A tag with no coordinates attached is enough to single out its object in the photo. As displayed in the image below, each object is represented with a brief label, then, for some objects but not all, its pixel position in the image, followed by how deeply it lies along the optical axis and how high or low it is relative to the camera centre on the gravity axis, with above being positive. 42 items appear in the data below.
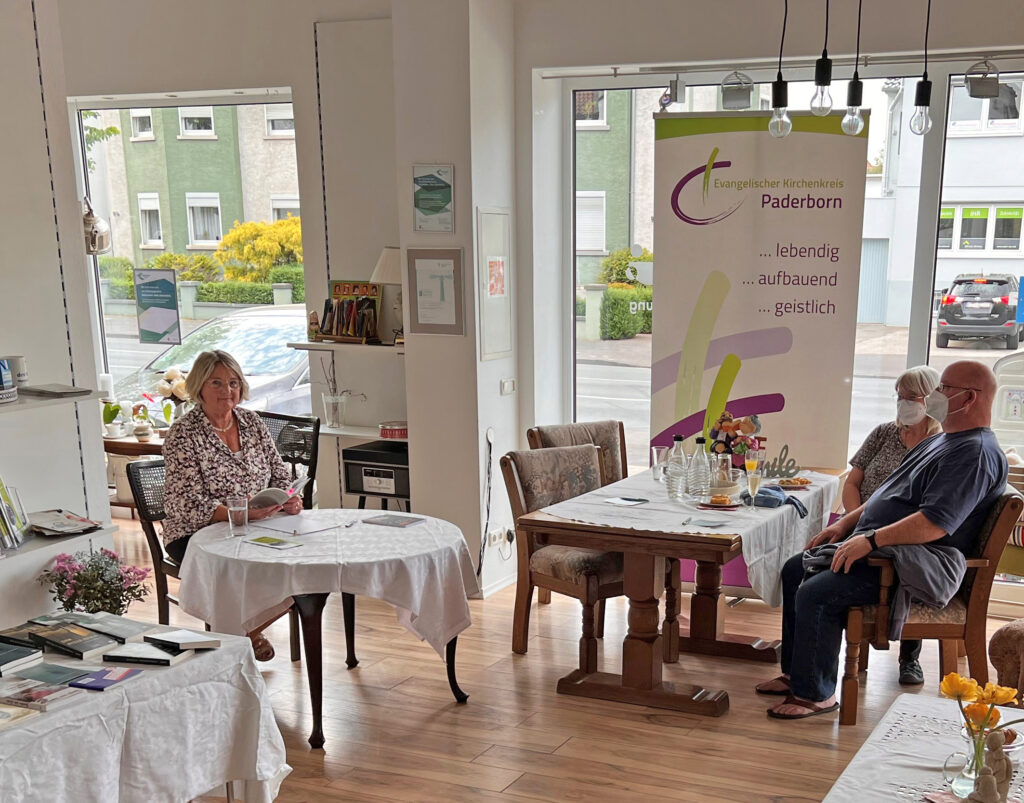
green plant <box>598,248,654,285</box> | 5.59 -0.25
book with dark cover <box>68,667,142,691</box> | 2.45 -1.07
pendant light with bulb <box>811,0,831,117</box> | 3.59 +0.47
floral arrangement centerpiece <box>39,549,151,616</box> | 3.10 -1.06
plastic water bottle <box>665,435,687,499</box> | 4.31 -1.05
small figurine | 2.08 -1.09
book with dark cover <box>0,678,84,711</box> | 2.35 -1.07
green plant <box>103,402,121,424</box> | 6.69 -1.18
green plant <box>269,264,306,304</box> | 6.43 -0.33
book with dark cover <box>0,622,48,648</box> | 2.66 -1.06
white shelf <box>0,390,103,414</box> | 3.01 -0.51
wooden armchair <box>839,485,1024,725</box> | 3.80 -1.47
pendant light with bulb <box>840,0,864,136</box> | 3.80 +0.42
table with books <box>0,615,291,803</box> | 2.30 -1.15
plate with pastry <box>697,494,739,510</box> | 4.17 -1.13
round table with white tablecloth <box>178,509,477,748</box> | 3.54 -1.20
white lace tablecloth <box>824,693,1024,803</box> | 2.18 -1.20
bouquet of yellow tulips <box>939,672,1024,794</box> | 2.08 -0.98
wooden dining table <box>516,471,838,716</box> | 3.78 -1.23
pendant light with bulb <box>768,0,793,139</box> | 3.82 +0.41
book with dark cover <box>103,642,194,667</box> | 2.59 -1.07
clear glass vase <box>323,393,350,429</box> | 5.86 -1.04
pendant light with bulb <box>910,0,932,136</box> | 3.88 +0.40
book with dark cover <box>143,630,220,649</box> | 2.67 -1.07
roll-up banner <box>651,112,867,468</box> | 4.98 -0.27
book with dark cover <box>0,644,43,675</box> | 2.53 -1.05
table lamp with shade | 5.45 -0.23
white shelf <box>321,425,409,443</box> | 5.64 -1.14
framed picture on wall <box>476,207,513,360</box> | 5.16 -0.29
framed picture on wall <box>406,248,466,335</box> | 5.12 -0.33
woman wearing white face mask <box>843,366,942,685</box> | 4.32 -0.99
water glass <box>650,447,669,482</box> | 4.61 -1.08
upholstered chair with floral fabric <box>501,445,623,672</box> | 4.25 -1.38
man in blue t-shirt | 3.71 -1.09
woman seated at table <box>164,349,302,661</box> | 4.07 -0.92
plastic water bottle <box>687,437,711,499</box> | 4.32 -1.05
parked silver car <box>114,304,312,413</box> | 6.45 -0.79
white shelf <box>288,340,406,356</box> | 5.43 -0.66
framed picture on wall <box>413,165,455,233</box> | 5.07 +0.13
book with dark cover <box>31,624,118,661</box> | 2.64 -1.07
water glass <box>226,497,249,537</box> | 3.82 -1.08
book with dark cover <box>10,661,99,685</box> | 2.48 -1.07
